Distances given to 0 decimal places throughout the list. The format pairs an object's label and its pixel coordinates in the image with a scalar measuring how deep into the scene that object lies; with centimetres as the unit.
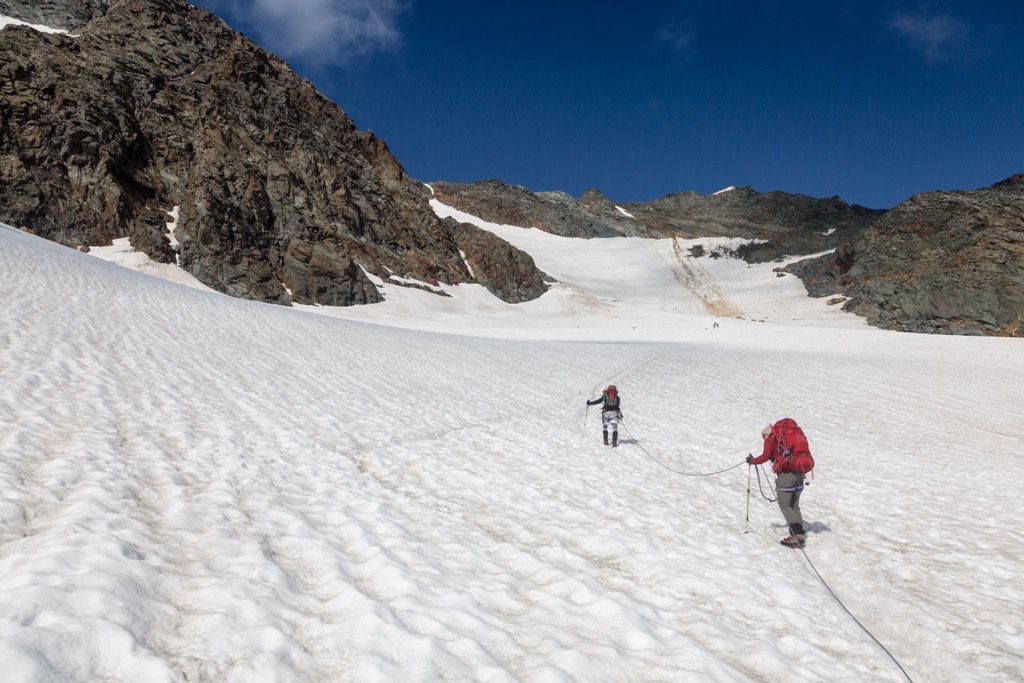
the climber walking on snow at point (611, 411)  1238
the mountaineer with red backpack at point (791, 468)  705
